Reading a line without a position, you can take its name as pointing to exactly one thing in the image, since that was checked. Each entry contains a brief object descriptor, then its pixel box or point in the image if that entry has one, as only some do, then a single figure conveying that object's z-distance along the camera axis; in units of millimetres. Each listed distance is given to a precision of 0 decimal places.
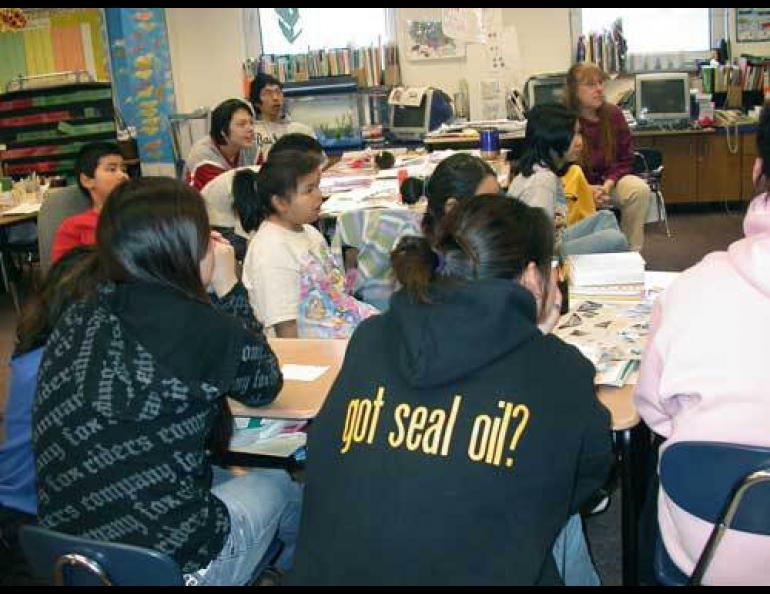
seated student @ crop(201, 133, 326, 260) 3855
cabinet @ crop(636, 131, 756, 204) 6297
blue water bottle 4973
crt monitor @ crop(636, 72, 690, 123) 6336
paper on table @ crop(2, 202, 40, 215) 5151
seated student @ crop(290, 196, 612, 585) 1187
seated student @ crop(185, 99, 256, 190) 4590
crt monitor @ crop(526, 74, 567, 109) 6312
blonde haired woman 4680
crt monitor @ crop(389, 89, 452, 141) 6254
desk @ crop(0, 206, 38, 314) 4984
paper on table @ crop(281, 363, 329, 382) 2021
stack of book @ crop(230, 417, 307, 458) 2010
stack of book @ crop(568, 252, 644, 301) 2414
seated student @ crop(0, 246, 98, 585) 1778
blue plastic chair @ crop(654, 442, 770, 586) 1308
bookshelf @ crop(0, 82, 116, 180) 6578
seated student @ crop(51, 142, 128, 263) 3670
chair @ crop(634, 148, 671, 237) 5680
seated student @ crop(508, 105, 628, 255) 3123
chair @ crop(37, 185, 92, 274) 4211
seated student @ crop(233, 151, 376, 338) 2607
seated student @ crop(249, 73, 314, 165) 5262
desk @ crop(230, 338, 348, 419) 1849
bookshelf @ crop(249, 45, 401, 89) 6922
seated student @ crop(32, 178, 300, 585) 1445
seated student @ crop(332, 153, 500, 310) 2777
